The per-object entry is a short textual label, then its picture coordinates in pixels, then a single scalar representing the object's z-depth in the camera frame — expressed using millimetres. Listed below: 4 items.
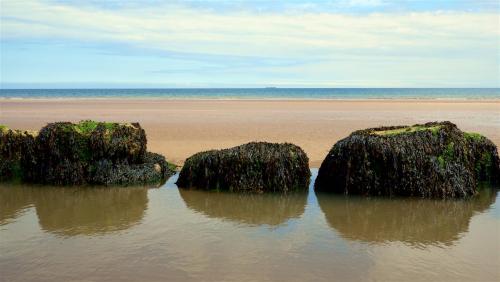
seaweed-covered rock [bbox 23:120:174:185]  9695
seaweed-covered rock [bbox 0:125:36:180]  10016
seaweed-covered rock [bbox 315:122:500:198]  8508
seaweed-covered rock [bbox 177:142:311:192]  9016
